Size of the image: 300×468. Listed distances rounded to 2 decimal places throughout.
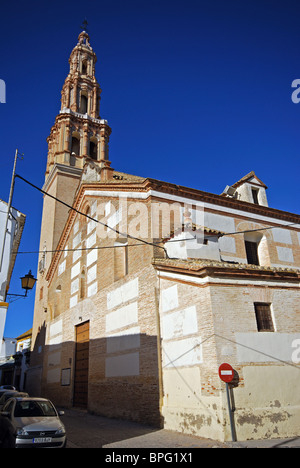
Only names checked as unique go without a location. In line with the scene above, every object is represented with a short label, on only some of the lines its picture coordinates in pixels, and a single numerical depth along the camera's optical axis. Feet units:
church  29.22
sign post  27.00
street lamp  44.68
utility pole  35.04
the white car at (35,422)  22.70
